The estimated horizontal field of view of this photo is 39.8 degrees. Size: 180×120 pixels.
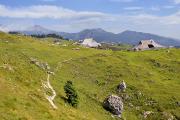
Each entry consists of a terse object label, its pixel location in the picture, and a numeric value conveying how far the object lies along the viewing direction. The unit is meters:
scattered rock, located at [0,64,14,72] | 34.68
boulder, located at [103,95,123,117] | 47.27
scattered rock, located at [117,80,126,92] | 56.22
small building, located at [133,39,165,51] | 118.34
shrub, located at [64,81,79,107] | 38.21
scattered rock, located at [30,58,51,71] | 52.58
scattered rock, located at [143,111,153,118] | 50.73
